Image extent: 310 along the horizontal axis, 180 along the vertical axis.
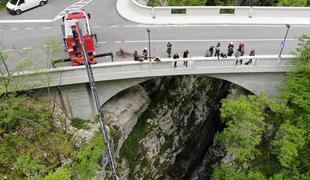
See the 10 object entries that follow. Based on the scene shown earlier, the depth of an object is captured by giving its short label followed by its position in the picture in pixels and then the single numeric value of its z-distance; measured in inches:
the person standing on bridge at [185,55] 1075.7
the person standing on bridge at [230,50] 1102.5
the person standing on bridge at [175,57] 1067.9
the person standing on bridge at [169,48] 1108.0
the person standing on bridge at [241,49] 1108.4
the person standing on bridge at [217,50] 1106.7
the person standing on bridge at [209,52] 1125.7
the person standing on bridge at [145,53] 1057.2
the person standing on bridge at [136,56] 1057.5
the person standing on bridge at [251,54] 1098.7
